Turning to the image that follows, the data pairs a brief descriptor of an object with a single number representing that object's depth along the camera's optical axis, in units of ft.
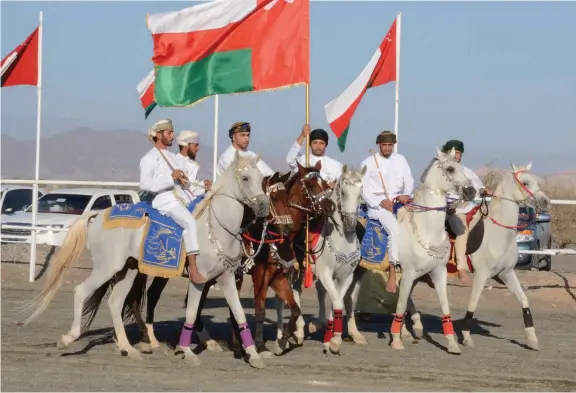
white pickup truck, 79.97
